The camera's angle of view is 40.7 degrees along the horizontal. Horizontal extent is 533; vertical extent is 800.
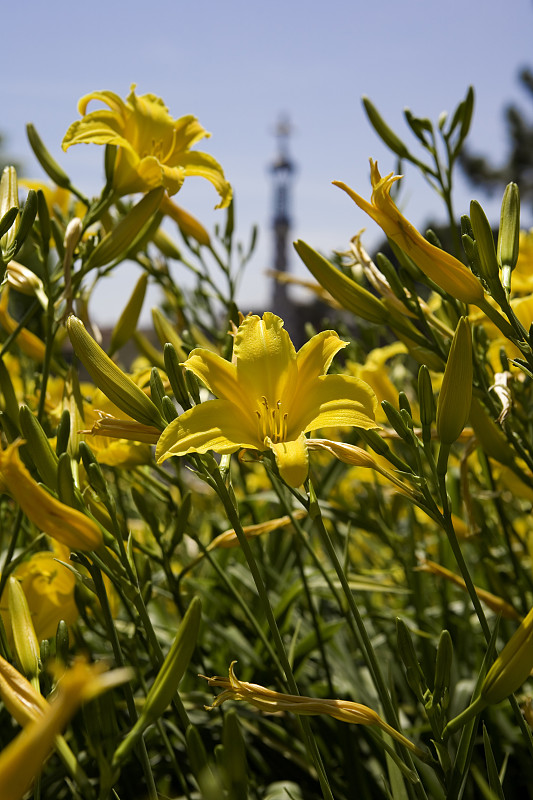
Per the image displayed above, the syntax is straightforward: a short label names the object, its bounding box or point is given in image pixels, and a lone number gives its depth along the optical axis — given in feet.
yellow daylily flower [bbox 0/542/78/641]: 2.67
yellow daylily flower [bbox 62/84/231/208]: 3.05
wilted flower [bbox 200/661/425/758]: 1.70
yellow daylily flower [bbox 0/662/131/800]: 0.93
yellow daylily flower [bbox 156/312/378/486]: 1.95
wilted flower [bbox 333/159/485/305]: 2.09
